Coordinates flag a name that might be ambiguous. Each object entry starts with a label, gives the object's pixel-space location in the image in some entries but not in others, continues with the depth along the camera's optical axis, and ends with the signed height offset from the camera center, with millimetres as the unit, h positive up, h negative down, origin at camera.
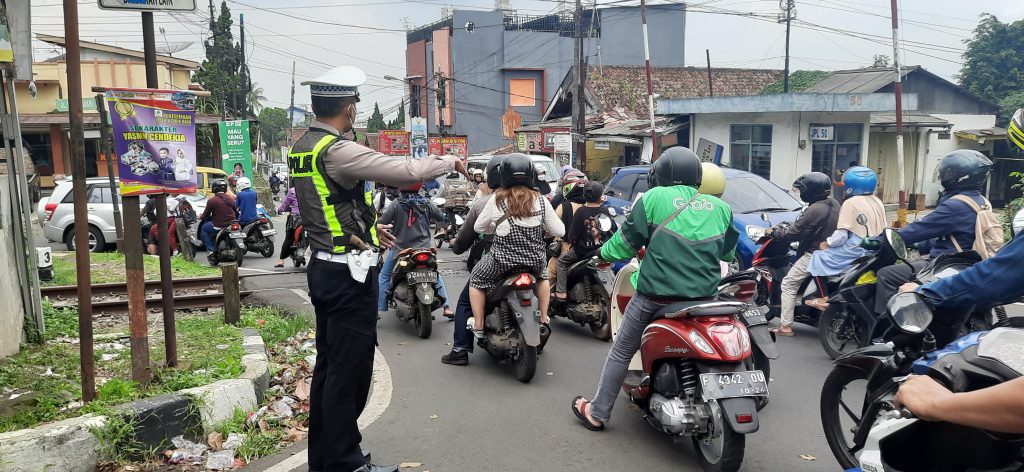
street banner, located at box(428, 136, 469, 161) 33062 +520
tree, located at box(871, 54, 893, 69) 39697 +4830
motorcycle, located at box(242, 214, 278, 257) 14717 -1475
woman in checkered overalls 6020 -533
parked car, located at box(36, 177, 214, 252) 16312 -1141
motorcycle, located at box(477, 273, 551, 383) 5925 -1324
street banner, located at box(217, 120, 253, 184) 24891 +451
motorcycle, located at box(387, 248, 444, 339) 7547 -1316
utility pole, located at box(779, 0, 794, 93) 34056 +6286
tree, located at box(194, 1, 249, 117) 38375 +5080
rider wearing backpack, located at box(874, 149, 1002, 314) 5641 -443
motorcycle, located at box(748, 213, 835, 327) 7762 -1167
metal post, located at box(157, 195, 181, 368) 5304 -906
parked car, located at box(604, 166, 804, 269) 9828 -660
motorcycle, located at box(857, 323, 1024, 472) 2311 -877
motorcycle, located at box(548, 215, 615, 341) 7348 -1368
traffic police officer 3854 -507
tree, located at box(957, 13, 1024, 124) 28125 +3391
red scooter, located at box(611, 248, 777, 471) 3975 -1205
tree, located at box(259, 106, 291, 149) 78562 +3596
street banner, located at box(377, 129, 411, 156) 36625 +773
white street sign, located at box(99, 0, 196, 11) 5043 +1027
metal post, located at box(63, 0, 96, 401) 4492 -349
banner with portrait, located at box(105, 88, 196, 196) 4988 +136
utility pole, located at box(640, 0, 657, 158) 22688 +1512
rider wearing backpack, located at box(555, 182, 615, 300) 7336 -754
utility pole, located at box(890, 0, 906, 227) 18727 +1077
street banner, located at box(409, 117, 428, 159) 34625 +1043
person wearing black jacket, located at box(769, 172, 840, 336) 7461 -737
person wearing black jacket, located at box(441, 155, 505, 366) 6383 -1314
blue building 51812 +6816
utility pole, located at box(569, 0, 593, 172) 24844 +1642
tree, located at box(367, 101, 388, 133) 78138 +3631
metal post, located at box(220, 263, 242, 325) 7316 -1299
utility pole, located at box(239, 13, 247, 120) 35281 +3953
